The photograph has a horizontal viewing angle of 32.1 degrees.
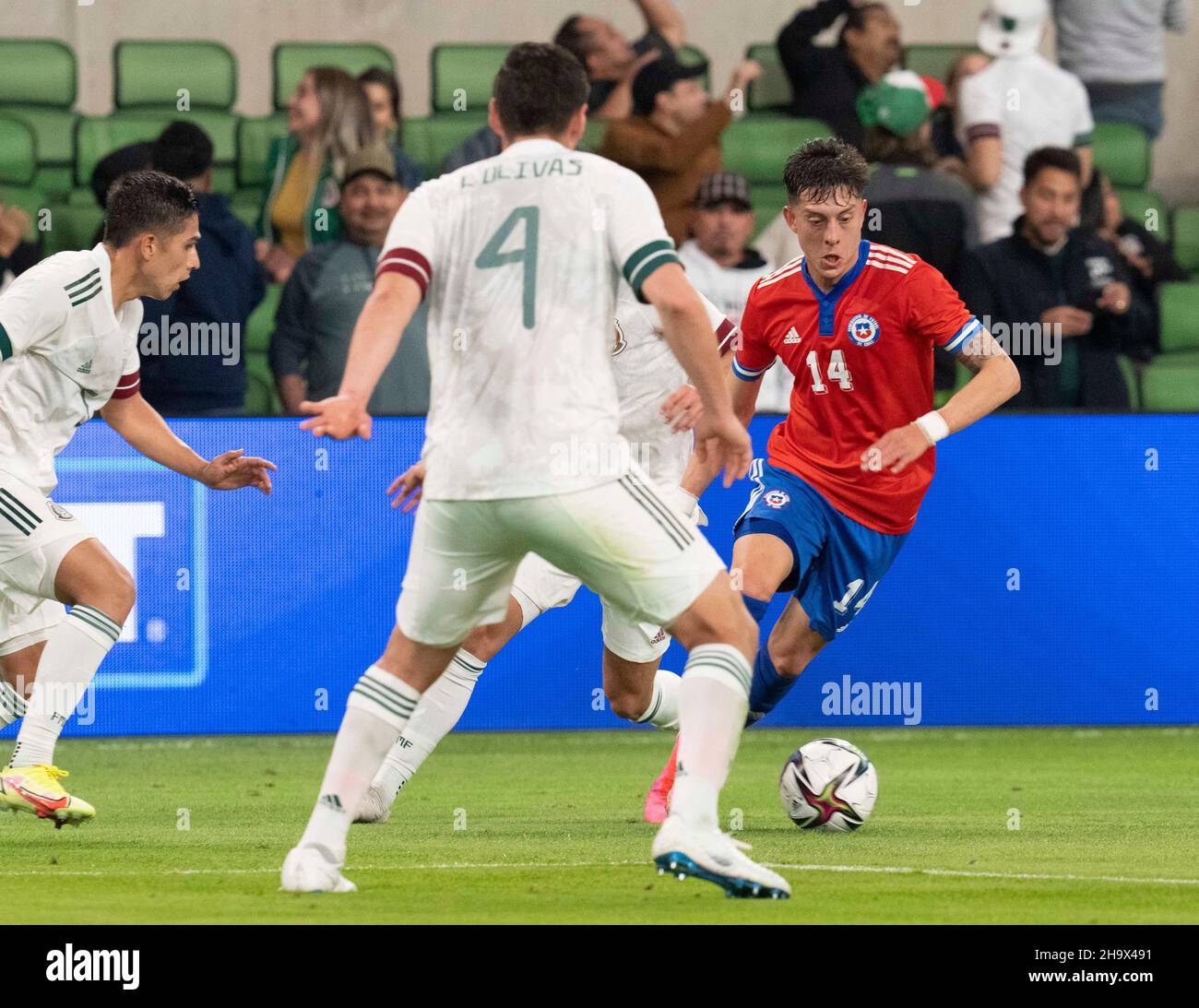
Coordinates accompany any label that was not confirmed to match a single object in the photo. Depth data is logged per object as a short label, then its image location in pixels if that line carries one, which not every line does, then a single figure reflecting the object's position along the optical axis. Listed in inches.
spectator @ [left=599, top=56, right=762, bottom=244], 437.1
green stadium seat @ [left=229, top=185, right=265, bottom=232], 452.1
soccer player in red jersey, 270.8
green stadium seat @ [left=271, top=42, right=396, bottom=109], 507.5
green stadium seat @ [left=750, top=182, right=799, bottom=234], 472.4
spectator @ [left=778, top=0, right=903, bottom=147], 459.6
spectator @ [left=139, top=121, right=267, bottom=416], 388.2
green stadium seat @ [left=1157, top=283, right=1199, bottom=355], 462.9
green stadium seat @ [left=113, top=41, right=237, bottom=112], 512.7
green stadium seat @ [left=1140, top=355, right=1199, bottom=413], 436.5
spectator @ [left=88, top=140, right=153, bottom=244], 430.0
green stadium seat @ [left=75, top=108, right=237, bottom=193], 474.5
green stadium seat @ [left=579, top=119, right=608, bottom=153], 445.7
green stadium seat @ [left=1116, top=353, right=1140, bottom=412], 424.2
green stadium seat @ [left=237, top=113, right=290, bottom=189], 494.3
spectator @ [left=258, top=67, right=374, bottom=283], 422.0
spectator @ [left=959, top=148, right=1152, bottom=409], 412.8
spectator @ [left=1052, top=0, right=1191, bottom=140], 481.1
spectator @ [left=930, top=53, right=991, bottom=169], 454.6
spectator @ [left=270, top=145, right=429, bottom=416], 402.3
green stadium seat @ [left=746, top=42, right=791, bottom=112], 494.9
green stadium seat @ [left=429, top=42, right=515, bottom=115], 501.0
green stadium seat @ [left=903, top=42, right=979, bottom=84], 506.0
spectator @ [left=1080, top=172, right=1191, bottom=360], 447.2
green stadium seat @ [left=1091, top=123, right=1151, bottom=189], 493.4
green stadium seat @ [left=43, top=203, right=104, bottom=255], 448.8
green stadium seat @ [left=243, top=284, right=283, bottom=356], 428.1
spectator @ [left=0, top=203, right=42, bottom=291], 422.3
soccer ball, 260.5
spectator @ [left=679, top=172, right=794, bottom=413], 407.8
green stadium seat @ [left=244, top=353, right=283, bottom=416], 406.9
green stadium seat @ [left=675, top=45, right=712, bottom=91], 476.7
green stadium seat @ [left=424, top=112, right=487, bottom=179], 472.1
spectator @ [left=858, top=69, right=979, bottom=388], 411.2
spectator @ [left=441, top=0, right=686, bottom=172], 453.7
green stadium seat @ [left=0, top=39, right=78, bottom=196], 490.6
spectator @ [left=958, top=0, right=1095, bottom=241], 442.6
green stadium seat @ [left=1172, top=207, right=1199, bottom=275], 505.0
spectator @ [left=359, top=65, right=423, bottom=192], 429.7
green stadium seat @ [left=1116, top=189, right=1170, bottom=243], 484.7
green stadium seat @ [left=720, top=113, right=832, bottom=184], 483.8
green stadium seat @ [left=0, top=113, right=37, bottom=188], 474.6
